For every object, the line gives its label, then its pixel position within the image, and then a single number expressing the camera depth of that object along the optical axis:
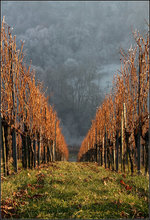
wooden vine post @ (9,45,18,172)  12.89
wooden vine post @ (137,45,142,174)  11.71
